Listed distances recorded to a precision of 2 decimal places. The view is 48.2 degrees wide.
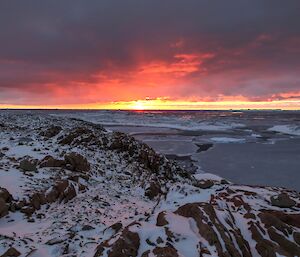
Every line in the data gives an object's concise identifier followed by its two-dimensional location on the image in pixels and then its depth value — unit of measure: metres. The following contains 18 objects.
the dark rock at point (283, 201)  9.18
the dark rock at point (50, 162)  11.18
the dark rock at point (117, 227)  7.06
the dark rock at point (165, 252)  5.69
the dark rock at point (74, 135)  15.51
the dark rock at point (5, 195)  8.09
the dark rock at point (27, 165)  10.42
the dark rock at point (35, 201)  8.39
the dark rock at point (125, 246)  5.73
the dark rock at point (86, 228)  7.26
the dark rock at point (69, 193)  9.23
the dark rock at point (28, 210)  8.04
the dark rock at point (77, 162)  11.62
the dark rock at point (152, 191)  10.85
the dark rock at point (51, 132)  17.06
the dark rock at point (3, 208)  7.66
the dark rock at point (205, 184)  11.09
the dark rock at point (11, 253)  5.84
